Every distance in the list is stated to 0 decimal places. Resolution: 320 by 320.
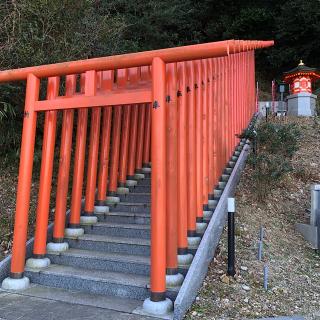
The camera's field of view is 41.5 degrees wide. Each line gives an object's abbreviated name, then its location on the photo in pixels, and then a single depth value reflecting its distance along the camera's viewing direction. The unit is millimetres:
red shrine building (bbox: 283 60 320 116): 14203
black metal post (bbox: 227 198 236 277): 4516
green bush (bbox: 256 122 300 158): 7285
